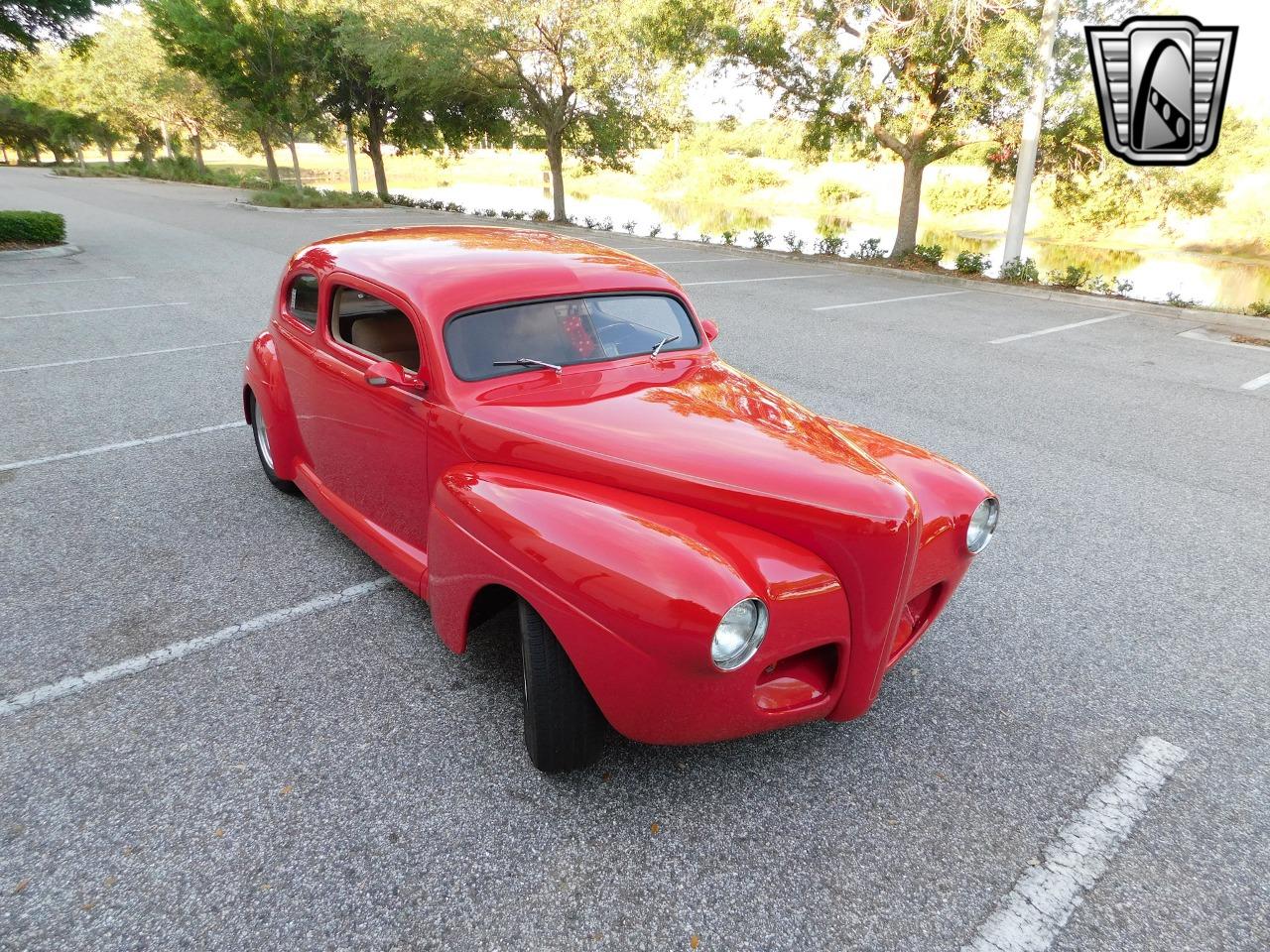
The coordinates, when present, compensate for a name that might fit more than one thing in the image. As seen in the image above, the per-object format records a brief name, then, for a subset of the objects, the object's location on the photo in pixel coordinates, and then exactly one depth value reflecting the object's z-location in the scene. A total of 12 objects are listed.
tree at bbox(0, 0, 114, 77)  12.96
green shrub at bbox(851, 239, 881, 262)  17.81
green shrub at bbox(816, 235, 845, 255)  18.09
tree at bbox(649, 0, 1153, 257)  13.77
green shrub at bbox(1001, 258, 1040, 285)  14.89
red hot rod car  2.20
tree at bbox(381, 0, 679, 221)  20.30
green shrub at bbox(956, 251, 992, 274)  15.82
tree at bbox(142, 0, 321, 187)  25.66
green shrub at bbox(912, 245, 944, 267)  16.83
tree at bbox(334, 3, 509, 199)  21.89
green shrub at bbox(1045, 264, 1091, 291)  14.13
